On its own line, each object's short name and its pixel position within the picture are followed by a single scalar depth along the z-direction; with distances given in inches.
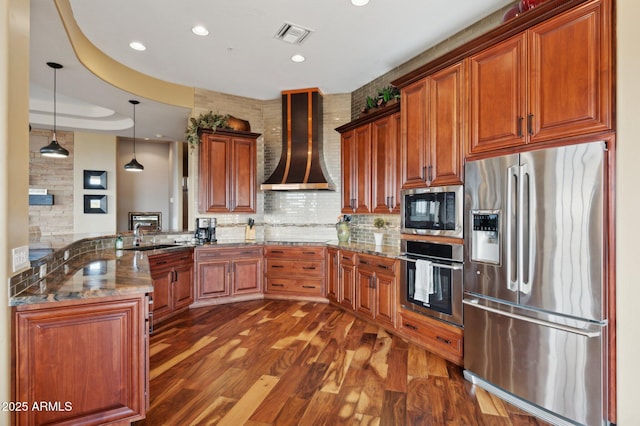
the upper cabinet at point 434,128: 108.2
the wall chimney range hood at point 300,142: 194.7
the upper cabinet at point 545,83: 74.9
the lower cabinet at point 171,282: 149.7
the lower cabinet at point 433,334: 108.1
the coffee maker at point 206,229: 190.9
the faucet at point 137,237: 163.0
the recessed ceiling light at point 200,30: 131.5
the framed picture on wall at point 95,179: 285.8
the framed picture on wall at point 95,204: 286.9
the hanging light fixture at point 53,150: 179.6
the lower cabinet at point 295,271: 184.4
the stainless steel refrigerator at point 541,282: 74.5
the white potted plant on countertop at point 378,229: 168.6
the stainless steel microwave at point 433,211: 107.4
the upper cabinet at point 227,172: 189.3
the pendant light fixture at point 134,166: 248.7
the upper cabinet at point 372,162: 147.7
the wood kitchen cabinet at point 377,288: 136.9
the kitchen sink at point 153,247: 158.6
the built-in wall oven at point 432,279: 107.2
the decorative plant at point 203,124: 190.1
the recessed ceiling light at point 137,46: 144.9
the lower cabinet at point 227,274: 177.0
